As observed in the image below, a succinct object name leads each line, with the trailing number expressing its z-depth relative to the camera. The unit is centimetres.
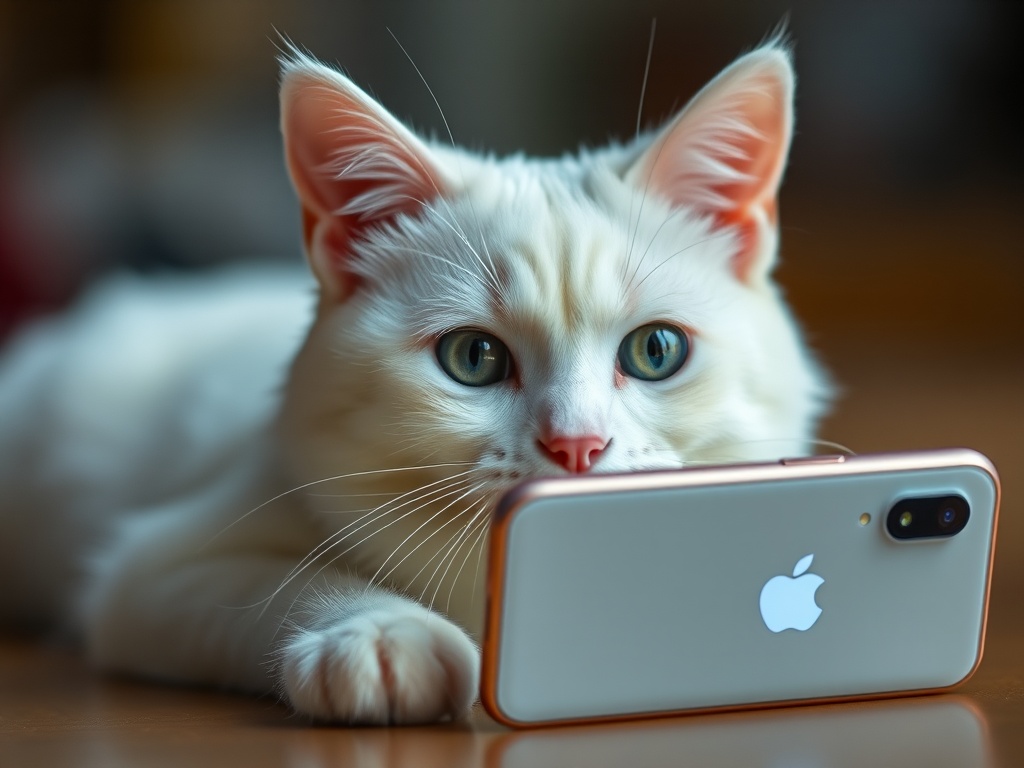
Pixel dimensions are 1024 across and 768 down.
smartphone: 56
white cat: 60
